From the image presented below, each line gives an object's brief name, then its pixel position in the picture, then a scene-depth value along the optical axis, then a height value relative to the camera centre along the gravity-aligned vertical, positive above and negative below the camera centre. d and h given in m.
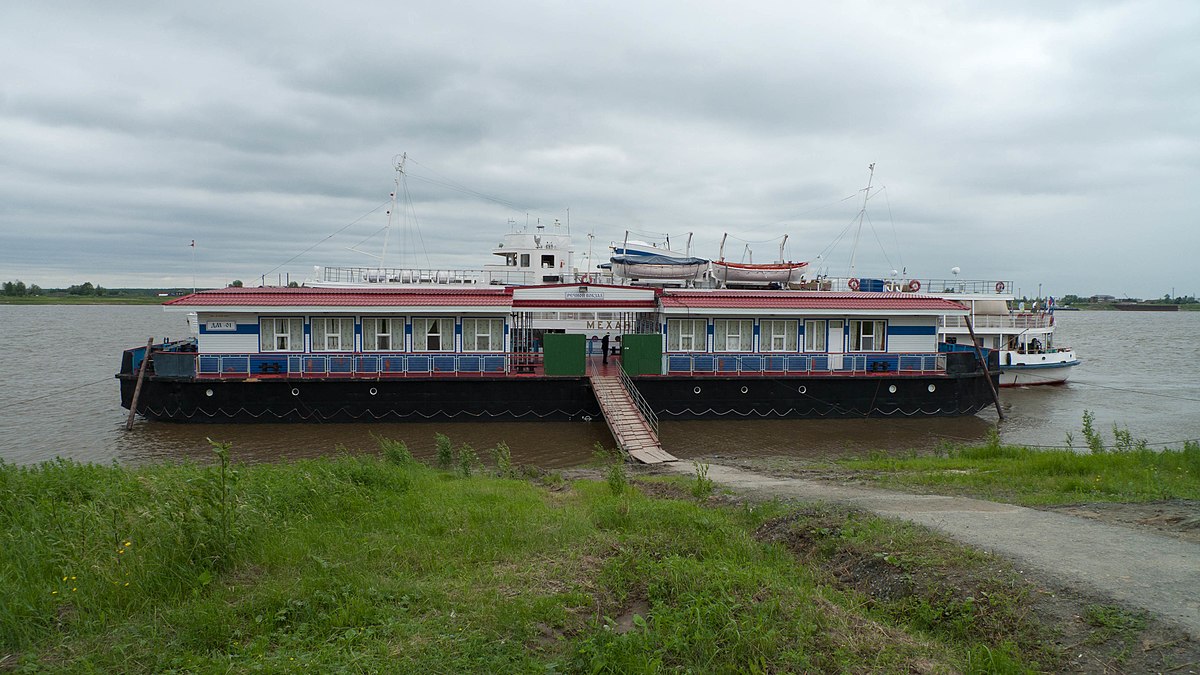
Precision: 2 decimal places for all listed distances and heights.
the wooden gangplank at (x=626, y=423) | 17.56 -3.11
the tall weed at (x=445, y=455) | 15.80 -3.26
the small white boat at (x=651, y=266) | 32.34 +2.04
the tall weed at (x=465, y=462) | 13.95 -3.13
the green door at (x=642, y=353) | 23.59 -1.41
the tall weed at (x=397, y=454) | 14.48 -3.00
